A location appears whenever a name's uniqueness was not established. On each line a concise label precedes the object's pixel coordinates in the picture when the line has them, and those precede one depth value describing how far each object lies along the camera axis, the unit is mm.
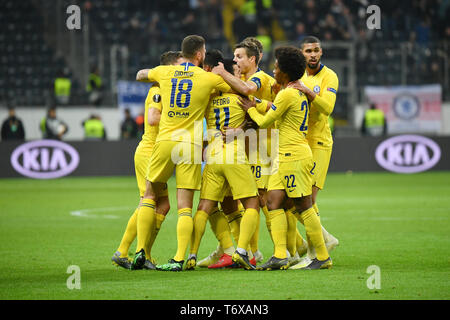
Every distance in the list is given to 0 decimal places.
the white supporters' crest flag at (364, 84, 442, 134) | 46625
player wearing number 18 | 15297
